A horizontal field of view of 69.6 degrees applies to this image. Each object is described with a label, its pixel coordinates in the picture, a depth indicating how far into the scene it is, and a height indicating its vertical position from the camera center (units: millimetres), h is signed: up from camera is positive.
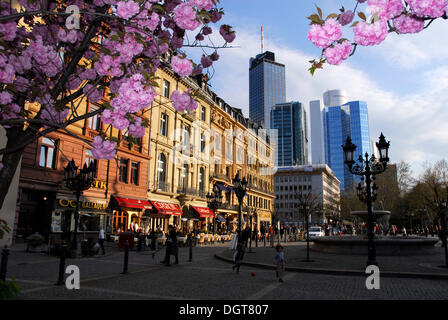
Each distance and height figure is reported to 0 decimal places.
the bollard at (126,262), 11148 -1707
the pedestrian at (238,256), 11673 -1536
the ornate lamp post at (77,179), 15656 +1586
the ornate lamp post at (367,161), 12250 +2482
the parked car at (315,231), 42738 -2295
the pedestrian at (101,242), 17706 -1685
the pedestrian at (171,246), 13609 -1393
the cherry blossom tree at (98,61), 4480 +2388
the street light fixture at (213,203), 26300 +814
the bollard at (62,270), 8672 -1562
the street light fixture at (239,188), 19891 +1548
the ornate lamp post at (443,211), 13272 +204
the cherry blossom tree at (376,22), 3193 +1993
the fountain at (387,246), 17375 -1730
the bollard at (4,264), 7547 -1239
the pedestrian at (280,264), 9609 -1478
